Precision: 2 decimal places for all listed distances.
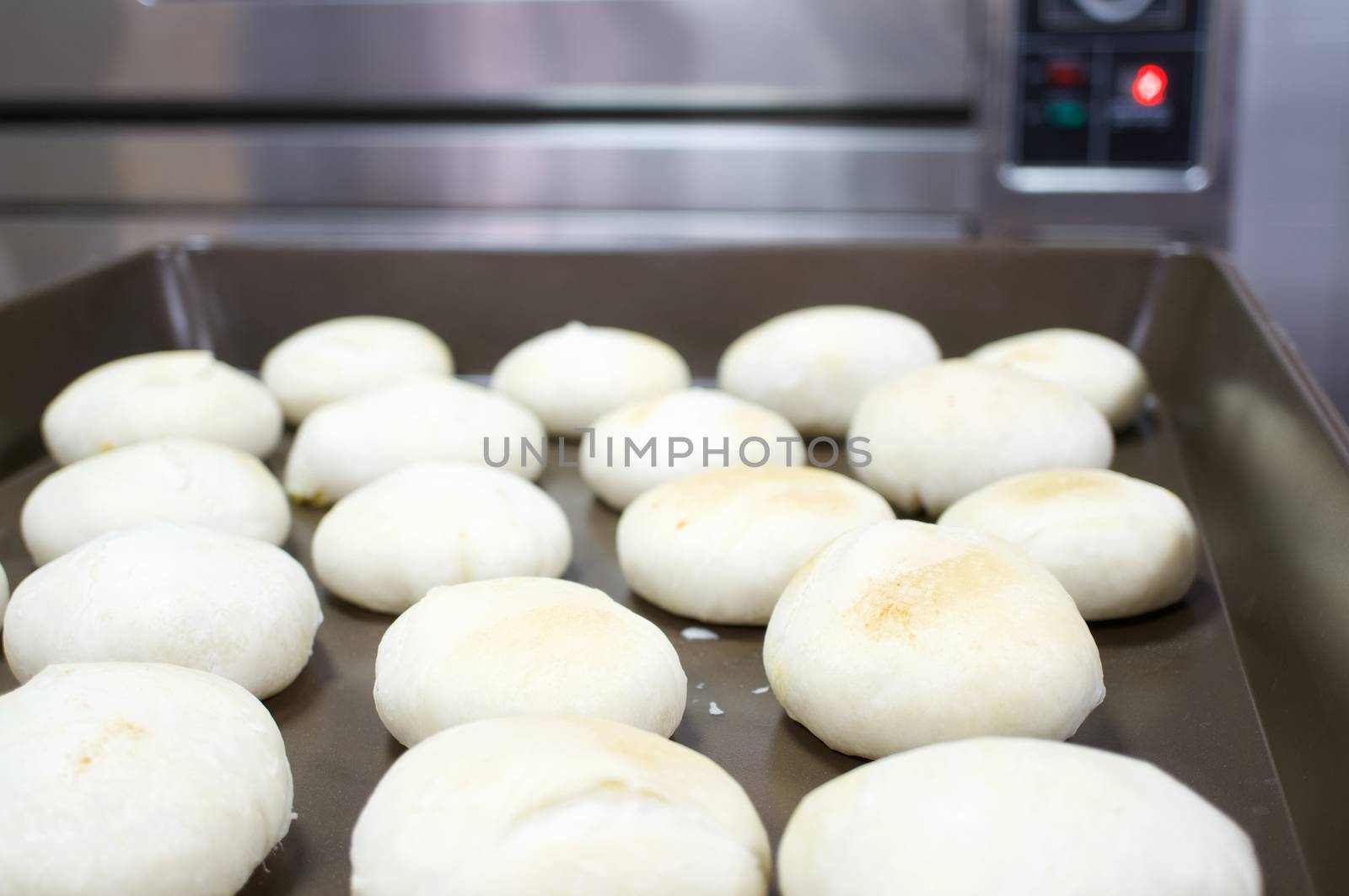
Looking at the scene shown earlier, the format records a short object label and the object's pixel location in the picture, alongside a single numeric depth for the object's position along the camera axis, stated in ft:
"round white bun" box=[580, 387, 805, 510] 1.51
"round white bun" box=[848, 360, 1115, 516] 1.45
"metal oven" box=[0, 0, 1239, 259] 2.11
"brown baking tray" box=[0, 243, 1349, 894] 1.10
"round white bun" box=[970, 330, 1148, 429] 1.61
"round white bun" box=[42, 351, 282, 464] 1.59
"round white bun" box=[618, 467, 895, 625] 1.29
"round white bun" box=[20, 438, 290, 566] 1.39
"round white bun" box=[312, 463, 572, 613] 1.32
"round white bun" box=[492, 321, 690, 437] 1.69
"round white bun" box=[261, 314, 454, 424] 1.72
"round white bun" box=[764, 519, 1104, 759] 1.06
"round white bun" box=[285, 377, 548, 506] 1.54
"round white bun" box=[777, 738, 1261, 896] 0.88
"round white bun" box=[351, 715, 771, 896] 0.90
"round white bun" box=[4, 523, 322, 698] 1.18
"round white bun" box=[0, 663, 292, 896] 0.95
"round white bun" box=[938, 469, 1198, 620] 1.26
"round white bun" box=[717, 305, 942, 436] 1.66
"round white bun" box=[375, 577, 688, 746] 1.08
